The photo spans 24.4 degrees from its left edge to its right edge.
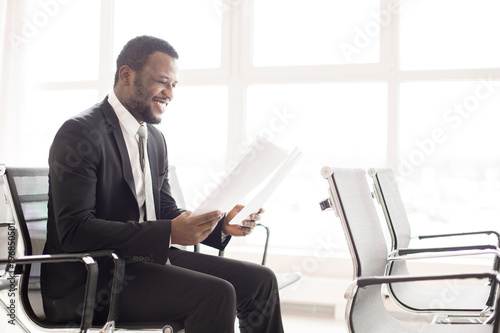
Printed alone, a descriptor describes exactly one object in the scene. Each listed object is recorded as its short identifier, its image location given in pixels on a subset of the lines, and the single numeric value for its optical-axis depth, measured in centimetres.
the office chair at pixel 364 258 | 263
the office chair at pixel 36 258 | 272
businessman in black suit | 277
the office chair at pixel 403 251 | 307
